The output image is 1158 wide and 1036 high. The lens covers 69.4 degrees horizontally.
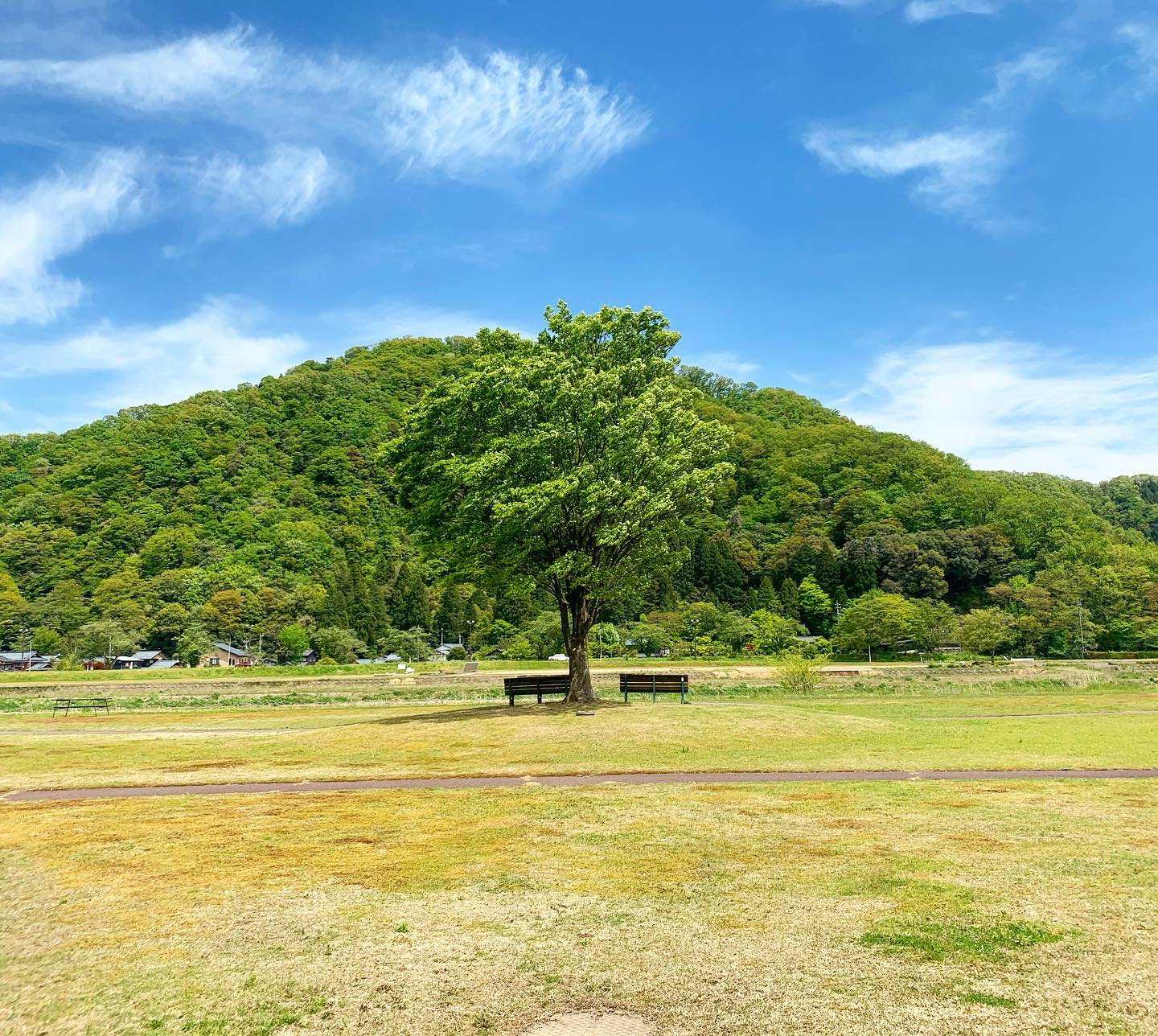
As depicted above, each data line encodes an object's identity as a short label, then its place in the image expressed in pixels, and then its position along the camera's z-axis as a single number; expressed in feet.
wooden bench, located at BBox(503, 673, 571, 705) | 96.05
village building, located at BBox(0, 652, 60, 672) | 433.07
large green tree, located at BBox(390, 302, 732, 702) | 91.04
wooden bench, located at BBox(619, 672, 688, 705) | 101.55
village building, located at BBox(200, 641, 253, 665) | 416.97
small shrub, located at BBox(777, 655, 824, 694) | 139.03
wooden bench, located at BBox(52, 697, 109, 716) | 128.98
